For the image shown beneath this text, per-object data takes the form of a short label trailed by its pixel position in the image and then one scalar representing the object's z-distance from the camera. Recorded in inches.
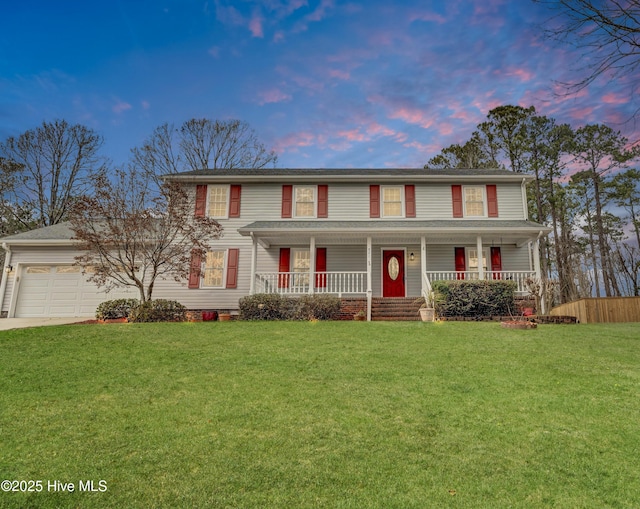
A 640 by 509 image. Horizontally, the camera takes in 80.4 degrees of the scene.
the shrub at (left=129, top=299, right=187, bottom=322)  478.9
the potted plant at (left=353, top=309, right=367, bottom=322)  496.4
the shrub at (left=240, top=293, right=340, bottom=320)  489.4
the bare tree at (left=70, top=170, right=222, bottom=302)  490.6
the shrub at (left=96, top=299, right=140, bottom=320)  500.4
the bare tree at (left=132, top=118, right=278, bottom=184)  931.7
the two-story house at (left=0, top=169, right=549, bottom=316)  605.3
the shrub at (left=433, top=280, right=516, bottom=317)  472.1
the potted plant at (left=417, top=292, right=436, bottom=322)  468.4
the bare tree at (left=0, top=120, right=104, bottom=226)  890.6
